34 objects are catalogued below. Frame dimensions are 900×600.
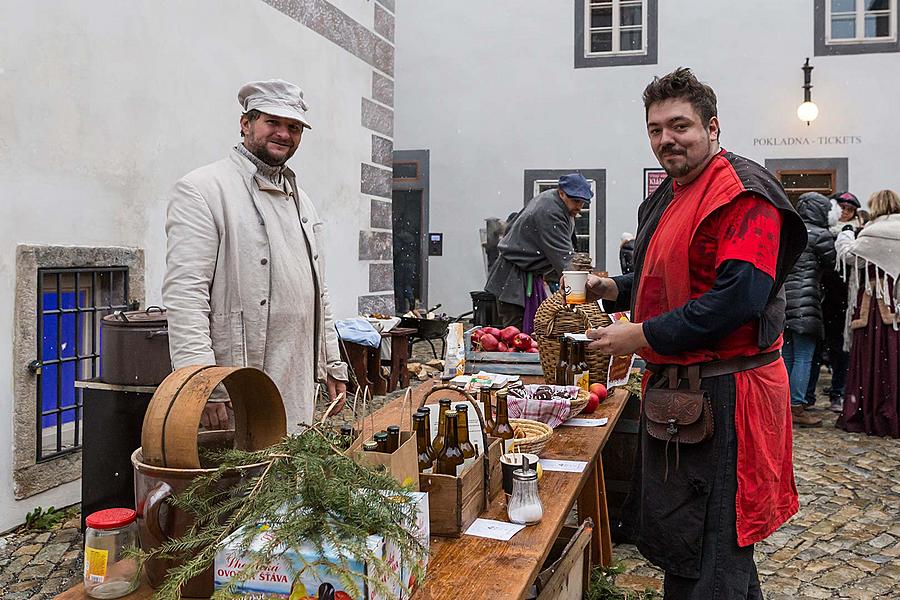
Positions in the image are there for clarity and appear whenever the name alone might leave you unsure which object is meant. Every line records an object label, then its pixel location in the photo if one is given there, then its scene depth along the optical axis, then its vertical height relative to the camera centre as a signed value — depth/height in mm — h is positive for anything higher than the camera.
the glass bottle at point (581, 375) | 3479 -358
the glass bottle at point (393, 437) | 1912 -347
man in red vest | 2221 -176
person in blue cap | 6285 +308
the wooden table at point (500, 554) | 1672 -601
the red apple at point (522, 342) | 4738 -301
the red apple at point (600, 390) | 3532 -427
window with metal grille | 4426 -301
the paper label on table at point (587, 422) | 3211 -518
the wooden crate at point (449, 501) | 1972 -511
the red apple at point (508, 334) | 4859 -263
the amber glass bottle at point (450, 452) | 2131 -426
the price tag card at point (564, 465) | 2568 -553
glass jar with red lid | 1555 -514
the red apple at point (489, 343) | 4715 -307
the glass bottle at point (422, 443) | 2082 -396
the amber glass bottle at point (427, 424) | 2104 -348
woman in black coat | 6688 -47
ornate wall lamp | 11328 +2589
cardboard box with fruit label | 1362 -479
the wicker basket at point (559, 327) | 3717 -169
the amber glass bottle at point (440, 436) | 2166 -390
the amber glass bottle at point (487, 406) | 2695 -384
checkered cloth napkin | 3027 -436
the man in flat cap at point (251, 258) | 2820 +106
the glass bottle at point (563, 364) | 3502 -317
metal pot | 3654 -276
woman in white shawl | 6230 -220
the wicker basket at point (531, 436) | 2613 -483
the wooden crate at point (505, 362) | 4324 -388
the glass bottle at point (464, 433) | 2170 -382
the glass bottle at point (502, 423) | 2623 -428
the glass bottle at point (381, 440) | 1882 -347
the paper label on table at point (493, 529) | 1990 -591
